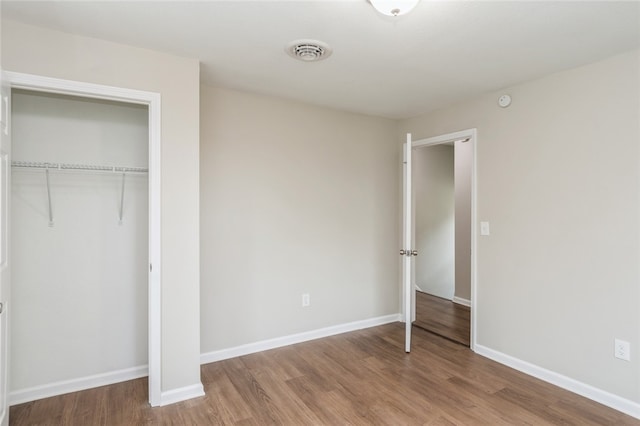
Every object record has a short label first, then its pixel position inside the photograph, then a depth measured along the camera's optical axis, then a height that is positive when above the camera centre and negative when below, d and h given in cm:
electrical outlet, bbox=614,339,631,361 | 232 -93
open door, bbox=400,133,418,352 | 323 -34
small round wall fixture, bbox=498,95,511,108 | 298 +95
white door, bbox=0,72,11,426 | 184 -15
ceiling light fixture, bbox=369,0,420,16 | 162 +97
